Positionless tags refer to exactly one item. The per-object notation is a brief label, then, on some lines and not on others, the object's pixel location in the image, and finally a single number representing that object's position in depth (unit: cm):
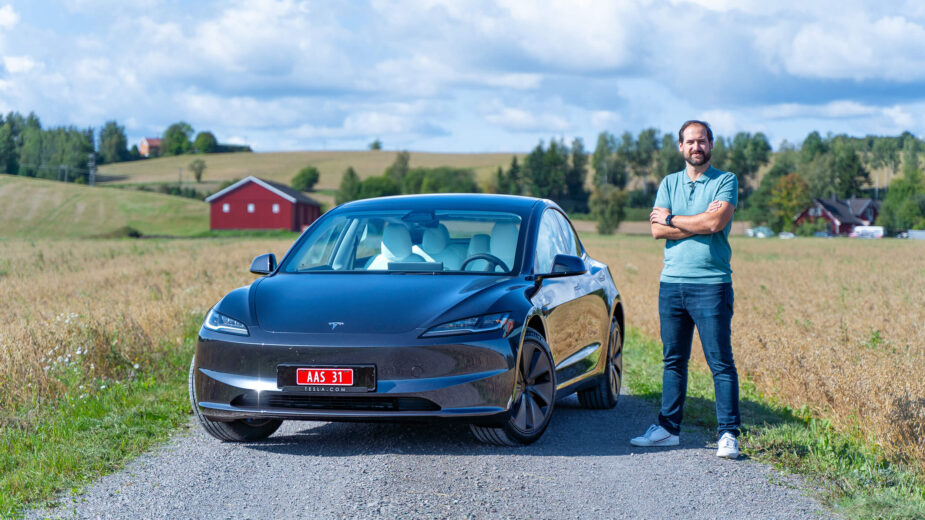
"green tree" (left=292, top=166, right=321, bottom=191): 13975
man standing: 620
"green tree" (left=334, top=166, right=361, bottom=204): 11831
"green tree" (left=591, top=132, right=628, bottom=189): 15125
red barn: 9706
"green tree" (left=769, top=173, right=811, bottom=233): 12925
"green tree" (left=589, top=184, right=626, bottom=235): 10988
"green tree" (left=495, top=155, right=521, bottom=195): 13900
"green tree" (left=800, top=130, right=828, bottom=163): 14925
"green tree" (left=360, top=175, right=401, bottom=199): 12444
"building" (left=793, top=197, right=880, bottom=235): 13062
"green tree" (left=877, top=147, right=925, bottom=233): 12294
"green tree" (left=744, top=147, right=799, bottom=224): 13538
